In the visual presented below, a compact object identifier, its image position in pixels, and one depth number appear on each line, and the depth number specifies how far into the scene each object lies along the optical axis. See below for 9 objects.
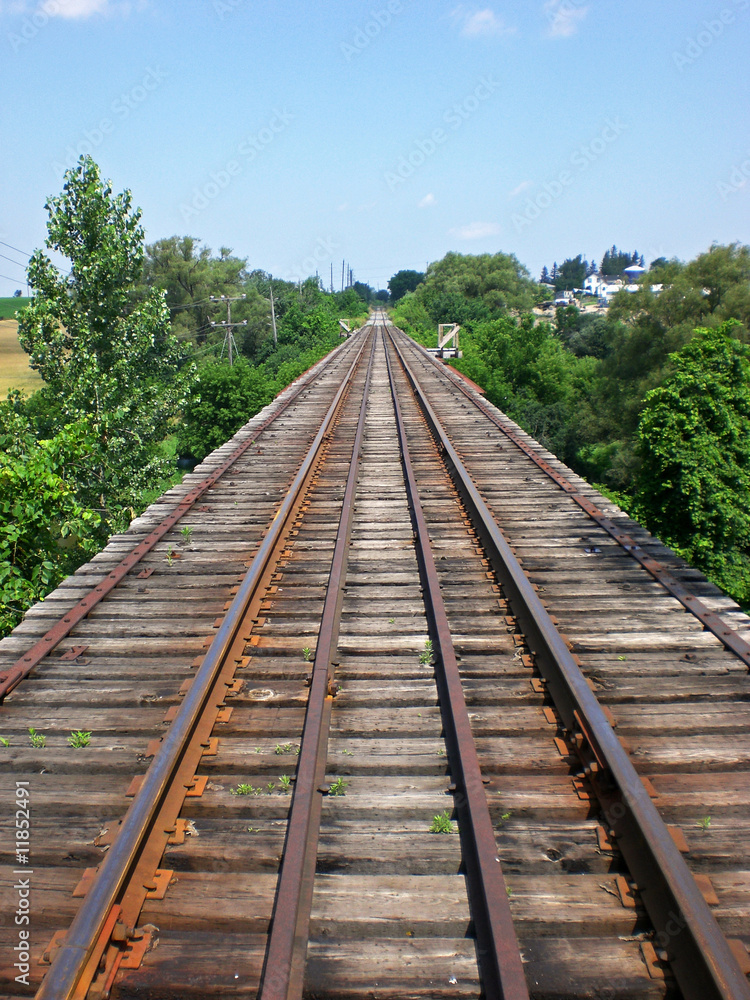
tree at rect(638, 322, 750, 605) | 15.62
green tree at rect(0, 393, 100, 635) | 6.18
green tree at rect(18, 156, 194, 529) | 14.85
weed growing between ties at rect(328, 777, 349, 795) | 3.03
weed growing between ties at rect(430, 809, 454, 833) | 2.80
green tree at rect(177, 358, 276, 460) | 38.75
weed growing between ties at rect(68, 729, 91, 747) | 3.35
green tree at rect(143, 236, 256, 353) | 58.44
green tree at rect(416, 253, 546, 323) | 91.06
